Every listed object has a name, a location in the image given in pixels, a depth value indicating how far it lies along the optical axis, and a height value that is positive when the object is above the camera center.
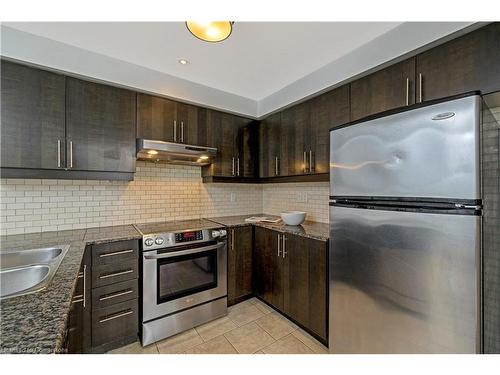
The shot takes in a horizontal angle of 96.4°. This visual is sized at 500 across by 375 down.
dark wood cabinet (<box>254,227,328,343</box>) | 1.88 -0.85
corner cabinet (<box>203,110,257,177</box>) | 2.68 +0.57
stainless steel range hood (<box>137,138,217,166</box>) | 2.13 +0.37
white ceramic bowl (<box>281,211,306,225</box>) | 2.44 -0.32
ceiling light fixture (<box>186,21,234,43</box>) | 1.30 +0.96
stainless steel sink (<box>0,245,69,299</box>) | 1.13 -0.45
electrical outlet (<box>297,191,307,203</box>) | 2.86 -0.11
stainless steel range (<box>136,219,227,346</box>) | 1.91 -0.83
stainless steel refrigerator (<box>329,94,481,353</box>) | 1.00 -0.23
